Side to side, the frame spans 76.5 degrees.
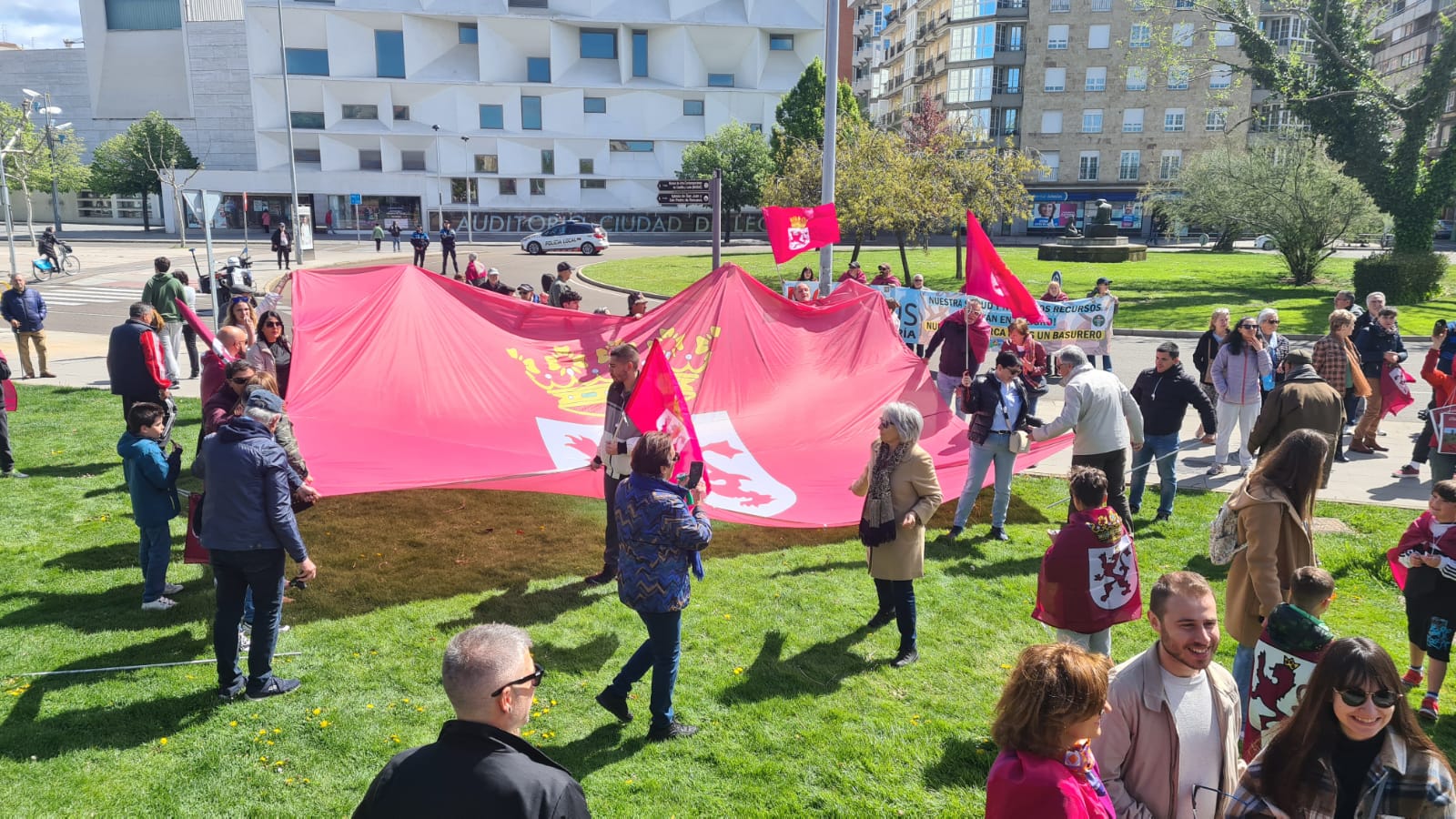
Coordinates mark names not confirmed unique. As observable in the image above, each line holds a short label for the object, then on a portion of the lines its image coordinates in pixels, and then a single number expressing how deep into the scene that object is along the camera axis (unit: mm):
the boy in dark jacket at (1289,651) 3766
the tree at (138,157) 62656
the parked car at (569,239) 44906
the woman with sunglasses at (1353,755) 2863
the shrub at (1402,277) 26531
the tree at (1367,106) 27625
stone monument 40656
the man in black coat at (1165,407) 8867
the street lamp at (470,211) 55059
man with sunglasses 2648
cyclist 32750
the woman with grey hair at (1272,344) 10719
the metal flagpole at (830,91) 13578
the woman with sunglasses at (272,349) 9633
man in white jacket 7551
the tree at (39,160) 53875
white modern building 61312
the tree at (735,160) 57469
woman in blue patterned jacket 4980
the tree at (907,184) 29328
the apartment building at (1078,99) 63375
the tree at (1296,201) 30062
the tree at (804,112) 55938
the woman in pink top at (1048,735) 2727
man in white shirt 3213
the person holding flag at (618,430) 7055
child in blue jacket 6625
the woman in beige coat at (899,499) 6047
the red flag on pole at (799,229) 12359
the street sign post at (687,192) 12648
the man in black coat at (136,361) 9727
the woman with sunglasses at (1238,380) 10461
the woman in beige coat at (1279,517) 4734
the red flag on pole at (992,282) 9633
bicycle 29484
